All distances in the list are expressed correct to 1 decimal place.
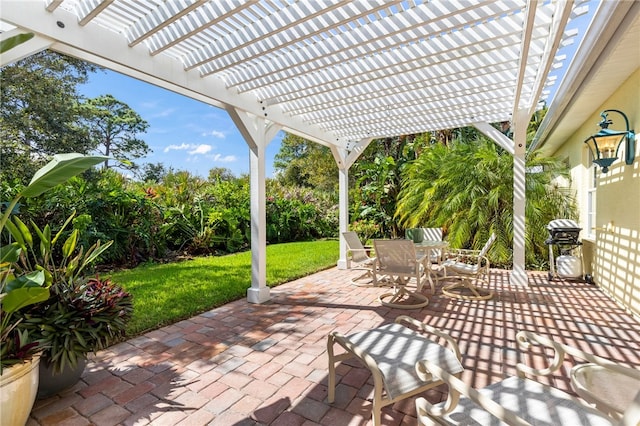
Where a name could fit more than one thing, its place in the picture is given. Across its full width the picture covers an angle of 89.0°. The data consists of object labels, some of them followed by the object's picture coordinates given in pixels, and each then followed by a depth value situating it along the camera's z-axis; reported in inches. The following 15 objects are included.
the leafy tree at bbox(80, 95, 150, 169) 722.8
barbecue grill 263.0
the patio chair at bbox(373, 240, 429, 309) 200.5
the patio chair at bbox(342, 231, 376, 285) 269.7
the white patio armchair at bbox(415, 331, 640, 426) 65.6
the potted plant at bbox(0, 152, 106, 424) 82.7
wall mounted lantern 185.5
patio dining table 228.7
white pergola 122.6
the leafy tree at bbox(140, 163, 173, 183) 889.5
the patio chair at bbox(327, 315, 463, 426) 84.0
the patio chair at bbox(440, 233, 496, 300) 221.1
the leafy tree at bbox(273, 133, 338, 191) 791.1
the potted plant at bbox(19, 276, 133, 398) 101.0
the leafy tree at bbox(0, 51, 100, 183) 331.0
